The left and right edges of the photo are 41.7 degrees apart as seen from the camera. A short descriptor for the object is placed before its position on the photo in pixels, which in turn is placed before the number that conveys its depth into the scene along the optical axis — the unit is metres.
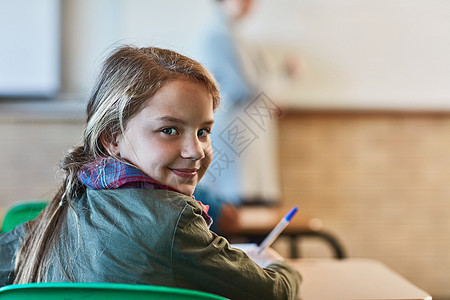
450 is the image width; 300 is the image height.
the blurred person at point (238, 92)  3.05
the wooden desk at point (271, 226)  2.37
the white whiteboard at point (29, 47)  3.45
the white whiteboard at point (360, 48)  3.64
